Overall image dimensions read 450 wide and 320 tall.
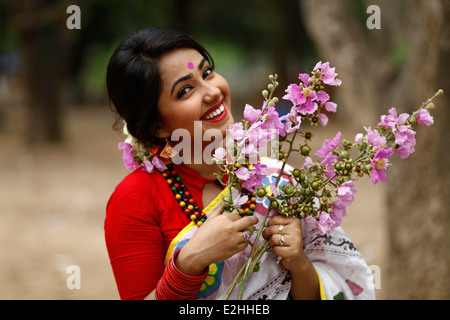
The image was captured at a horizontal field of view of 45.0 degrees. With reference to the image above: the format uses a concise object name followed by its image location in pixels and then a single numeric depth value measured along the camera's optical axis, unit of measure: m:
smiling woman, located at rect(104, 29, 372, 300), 1.94
